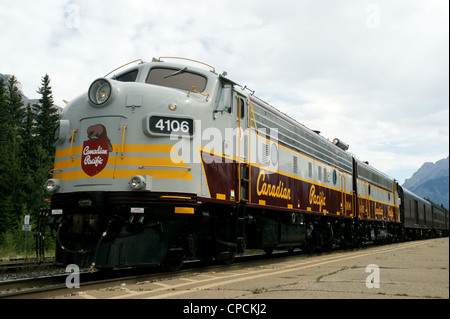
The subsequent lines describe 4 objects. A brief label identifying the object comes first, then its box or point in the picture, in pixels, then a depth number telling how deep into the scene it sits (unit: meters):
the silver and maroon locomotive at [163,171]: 7.52
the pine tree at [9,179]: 32.25
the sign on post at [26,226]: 15.59
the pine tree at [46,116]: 48.16
